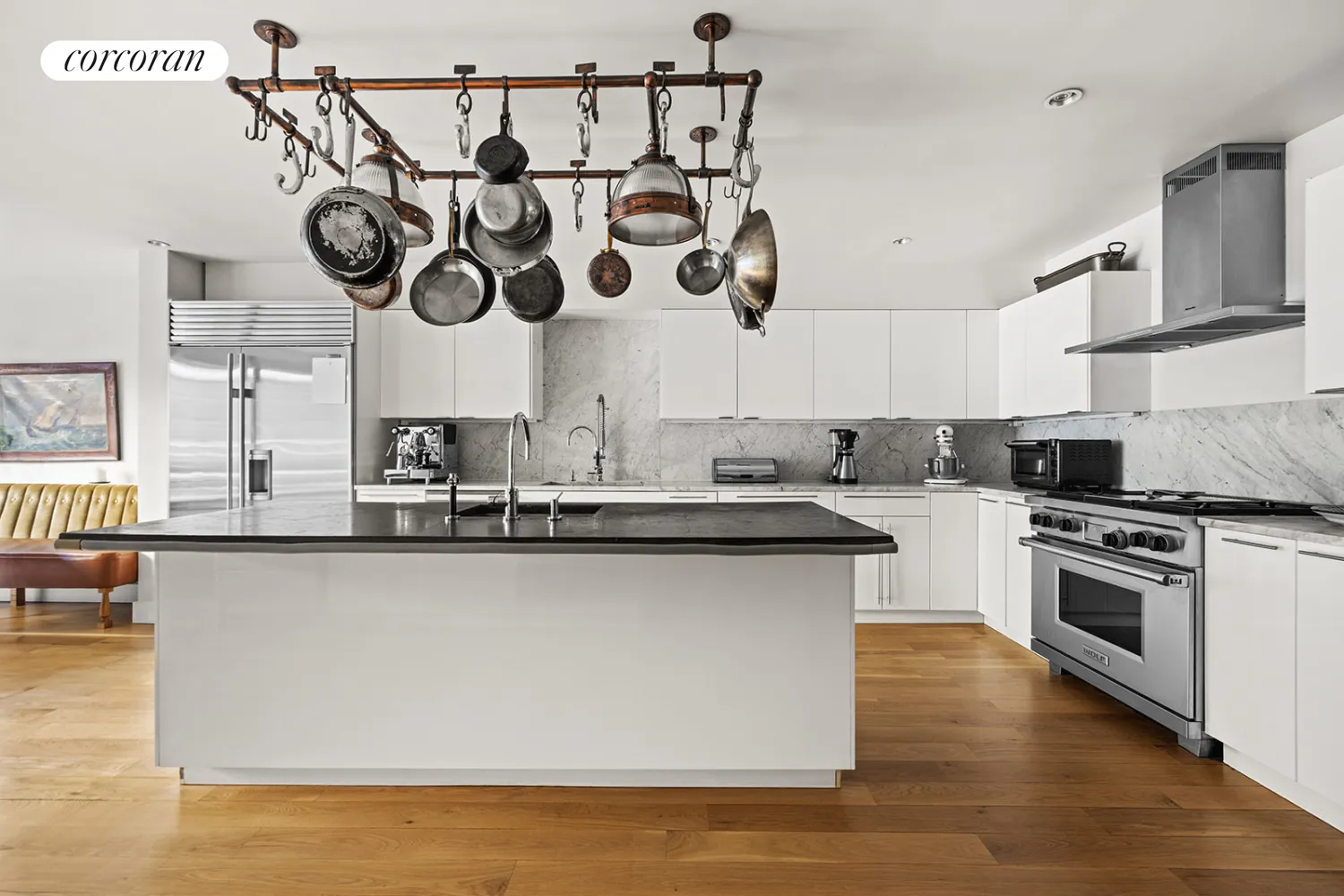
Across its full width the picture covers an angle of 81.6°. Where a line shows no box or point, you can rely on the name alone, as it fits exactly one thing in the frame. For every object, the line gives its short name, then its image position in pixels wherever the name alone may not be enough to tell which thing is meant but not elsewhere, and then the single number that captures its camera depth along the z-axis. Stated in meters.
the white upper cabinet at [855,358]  5.54
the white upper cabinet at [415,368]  5.47
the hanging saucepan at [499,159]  2.12
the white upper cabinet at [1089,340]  4.11
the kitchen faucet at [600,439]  5.86
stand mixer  5.39
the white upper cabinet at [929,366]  5.50
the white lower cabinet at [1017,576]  4.41
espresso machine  5.34
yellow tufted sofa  4.98
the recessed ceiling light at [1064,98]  2.70
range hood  3.17
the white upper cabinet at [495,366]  5.50
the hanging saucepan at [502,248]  2.54
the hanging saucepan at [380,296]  2.94
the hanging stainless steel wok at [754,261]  2.38
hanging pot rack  2.12
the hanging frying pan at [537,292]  3.04
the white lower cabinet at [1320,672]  2.29
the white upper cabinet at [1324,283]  2.46
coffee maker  5.56
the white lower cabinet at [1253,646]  2.49
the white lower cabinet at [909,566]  5.13
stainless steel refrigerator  4.91
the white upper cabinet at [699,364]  5.59
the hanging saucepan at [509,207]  2.39
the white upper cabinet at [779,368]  5.55
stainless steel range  2.93
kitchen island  2.60
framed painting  5.84
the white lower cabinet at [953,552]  5.12
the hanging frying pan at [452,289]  2.73
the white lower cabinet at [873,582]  5.12
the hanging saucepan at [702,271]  3.00
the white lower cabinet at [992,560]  4.78
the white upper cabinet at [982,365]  5.49
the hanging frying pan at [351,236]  2.25
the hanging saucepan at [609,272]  2.94
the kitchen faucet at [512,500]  2.74
